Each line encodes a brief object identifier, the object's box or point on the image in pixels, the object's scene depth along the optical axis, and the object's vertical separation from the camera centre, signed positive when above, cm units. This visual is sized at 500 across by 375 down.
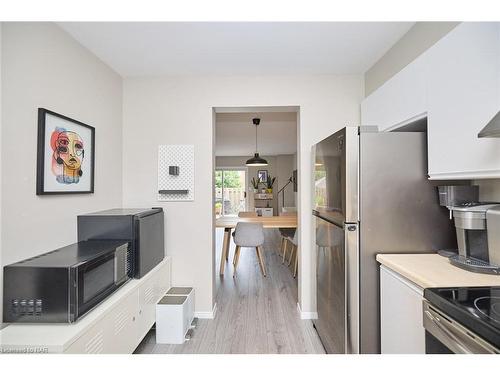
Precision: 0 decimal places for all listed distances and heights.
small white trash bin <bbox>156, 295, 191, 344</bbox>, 201 -111
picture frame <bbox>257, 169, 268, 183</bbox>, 870 +57
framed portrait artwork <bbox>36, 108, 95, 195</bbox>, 147 +25
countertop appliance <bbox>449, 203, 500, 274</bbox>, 117 -24
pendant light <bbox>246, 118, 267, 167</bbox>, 519 +64
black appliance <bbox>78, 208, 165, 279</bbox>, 178 -30
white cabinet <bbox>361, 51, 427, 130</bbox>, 144 +64
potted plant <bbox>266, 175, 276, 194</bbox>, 828 +19
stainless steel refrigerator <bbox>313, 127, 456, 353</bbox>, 150 -14
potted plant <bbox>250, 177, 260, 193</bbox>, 849 +23
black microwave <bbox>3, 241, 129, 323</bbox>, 119 -51
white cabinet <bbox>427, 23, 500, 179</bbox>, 103 +43
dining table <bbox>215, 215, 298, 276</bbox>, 357 -49
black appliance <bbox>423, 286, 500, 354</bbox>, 75 -45
